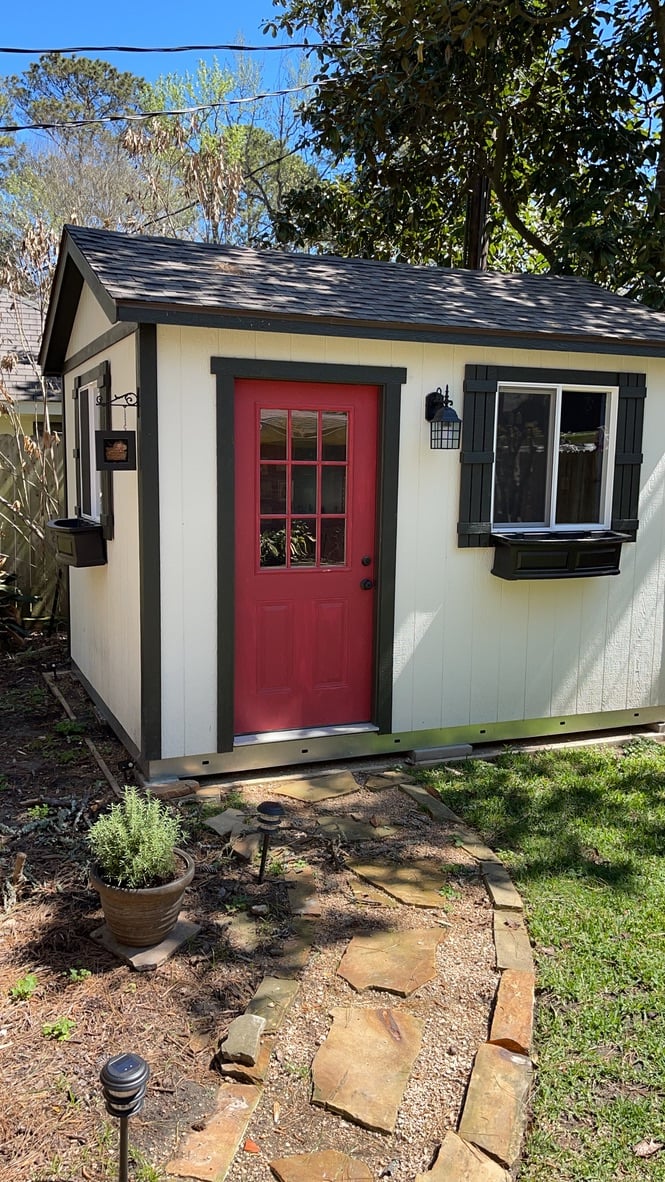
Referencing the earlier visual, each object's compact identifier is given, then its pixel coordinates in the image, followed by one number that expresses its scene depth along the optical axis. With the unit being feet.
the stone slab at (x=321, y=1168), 7.44
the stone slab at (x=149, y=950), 10.32
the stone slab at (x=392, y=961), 10.30
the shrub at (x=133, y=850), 10.21
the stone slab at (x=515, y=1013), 9.24
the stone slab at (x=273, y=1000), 9.47
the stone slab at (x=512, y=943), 10.73
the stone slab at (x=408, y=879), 12.29
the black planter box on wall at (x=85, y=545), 18.83
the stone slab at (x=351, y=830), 14.07
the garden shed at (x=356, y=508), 15.42
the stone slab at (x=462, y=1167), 7.50
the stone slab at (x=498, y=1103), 7.89
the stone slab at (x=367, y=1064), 8.27
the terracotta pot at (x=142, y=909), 10.16
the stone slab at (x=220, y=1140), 7.42
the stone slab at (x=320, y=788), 15.72
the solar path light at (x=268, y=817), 11.80
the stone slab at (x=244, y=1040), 8.72
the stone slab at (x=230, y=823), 13.93
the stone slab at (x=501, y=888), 12.05
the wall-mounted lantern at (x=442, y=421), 16.75
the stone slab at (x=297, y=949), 10.51
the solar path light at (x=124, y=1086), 6.45
